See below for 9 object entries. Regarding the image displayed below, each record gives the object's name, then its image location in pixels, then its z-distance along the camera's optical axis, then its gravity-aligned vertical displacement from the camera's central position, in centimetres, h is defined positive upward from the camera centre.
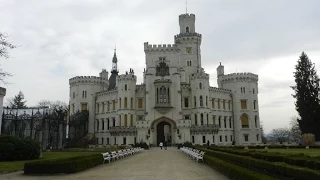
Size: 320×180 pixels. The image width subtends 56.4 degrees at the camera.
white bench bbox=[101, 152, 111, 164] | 2308 -198
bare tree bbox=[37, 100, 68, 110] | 10161 +991
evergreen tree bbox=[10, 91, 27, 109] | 9031 +977
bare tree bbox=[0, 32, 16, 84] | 1819 +529
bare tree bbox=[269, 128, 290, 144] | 13930 -148
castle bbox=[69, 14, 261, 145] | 5994 +623
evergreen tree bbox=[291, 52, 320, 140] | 5253 +620
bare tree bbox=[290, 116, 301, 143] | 9362 -8
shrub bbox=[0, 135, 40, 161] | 2230 -126
